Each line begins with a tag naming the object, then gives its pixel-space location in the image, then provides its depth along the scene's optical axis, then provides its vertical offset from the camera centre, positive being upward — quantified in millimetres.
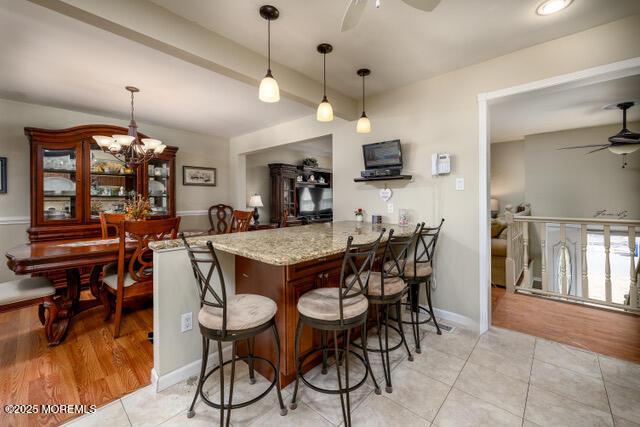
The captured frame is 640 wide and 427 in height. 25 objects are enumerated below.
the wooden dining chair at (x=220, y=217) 5316 -68
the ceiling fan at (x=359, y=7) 1329 +1020
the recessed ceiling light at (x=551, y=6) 1742 +1328
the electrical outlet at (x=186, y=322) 1832 -726
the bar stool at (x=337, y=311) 1405 -518
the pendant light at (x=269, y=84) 1761 +827
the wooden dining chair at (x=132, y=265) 2236 -437
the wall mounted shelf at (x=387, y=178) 2851 +369
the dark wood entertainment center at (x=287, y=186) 5605 +561
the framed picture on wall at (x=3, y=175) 3393 +499
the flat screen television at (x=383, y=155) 2928 +635
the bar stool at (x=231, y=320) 1343 -538
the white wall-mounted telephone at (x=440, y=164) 2641 +471
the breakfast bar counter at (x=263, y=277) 1643 -417
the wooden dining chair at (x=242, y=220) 3625 -88
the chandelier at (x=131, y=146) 3115 +814
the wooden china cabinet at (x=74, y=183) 3396 +444
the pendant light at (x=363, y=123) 2641 +868
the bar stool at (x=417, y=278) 2174 -528
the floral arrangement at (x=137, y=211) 2949 +35
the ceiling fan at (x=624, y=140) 3662 +964
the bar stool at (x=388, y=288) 1729 -499
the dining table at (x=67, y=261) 2064 -366
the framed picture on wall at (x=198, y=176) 4969 +709
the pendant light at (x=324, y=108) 2174 +829
